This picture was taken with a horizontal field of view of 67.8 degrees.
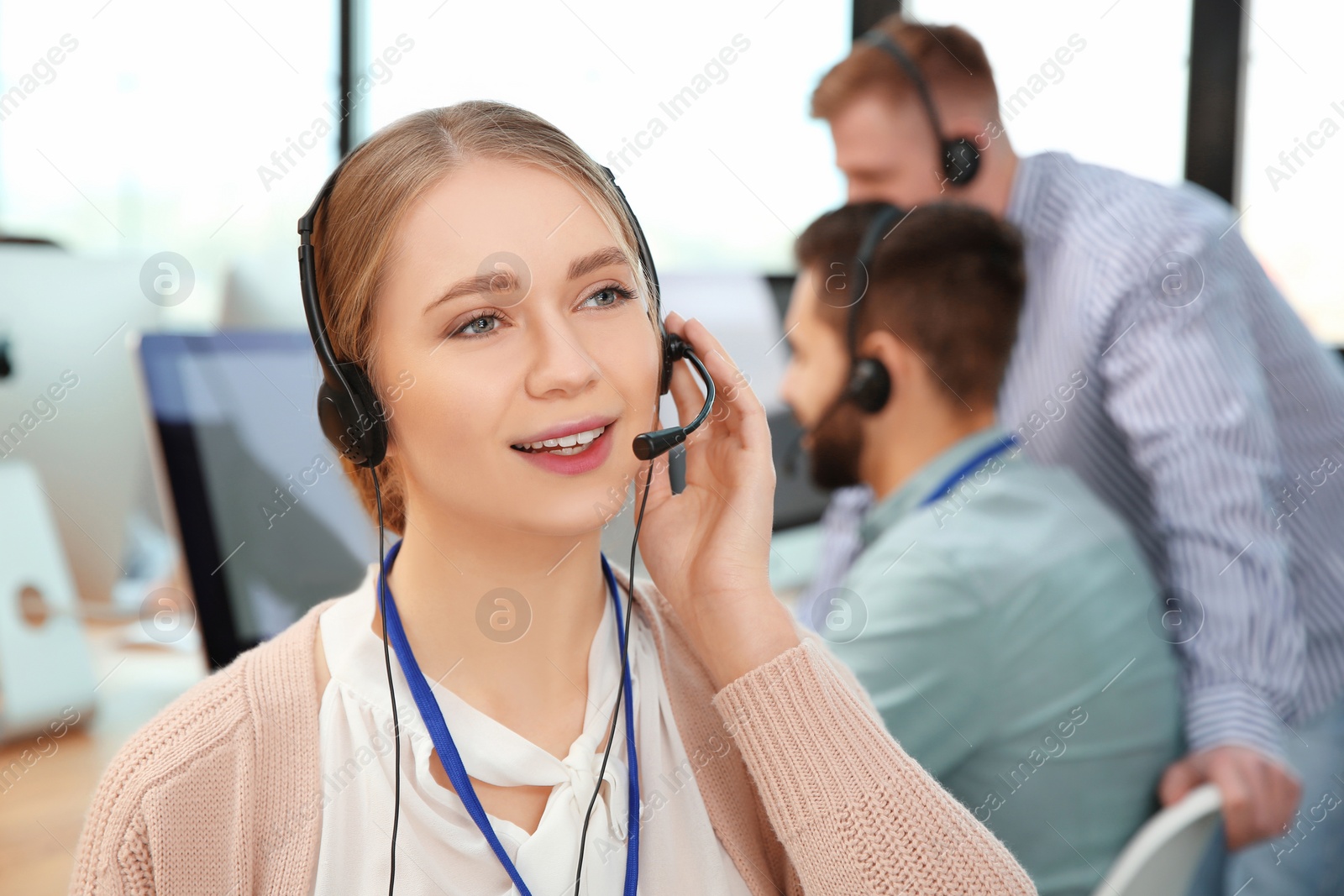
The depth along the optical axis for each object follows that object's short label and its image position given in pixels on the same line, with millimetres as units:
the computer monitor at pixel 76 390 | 1559
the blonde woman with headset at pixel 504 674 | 839
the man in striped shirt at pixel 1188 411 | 1580
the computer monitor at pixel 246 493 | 1222
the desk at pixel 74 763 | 1222
